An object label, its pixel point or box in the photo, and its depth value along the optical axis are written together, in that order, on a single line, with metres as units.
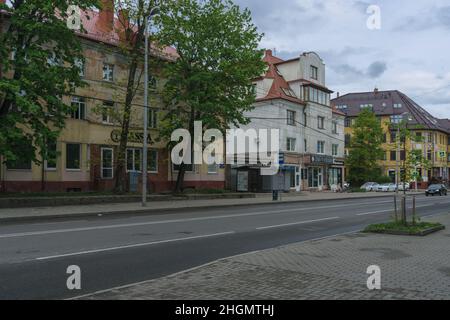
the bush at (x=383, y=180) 64.12
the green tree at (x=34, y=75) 20.67
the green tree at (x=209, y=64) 28.45
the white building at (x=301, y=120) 49.59
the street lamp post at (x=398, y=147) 13.41
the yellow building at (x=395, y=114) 80.06
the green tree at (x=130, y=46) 26.89
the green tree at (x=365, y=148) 61.59
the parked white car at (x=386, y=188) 58.04
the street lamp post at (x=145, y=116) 23.38
